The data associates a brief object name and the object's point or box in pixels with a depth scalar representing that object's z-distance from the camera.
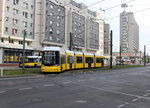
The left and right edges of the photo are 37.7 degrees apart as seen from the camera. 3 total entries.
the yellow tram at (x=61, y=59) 24.70
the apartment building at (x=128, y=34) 138.88
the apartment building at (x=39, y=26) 49.87
